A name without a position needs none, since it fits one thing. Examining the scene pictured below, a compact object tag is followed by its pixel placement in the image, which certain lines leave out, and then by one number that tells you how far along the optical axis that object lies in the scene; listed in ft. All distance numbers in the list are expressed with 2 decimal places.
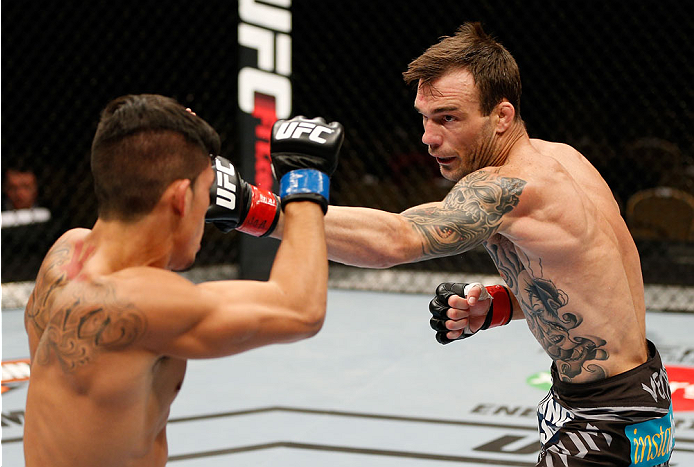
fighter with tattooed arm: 15.69
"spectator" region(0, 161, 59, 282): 39.01
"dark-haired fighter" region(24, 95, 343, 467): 14.12
